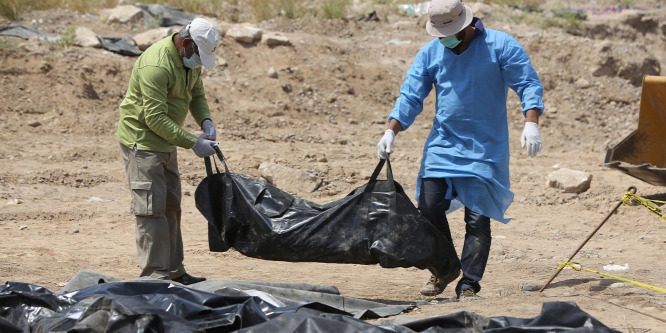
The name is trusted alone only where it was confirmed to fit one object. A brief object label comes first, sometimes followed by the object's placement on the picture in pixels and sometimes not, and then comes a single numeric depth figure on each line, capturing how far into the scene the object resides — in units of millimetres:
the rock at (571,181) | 16672
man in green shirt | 8398
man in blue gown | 8352
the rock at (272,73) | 23766
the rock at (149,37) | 23328
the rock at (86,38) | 22891
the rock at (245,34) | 24983
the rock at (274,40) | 25234
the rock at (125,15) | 25312
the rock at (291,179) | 16344
